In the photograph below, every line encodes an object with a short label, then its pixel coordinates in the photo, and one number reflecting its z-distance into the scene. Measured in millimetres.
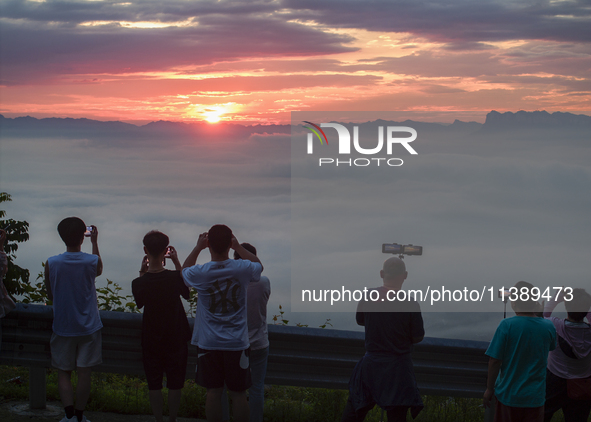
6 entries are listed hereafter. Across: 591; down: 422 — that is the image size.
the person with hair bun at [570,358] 4926
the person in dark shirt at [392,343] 4395
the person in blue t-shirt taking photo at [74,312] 4879
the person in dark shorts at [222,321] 4504
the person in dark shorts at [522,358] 4410
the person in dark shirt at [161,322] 4715
